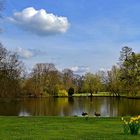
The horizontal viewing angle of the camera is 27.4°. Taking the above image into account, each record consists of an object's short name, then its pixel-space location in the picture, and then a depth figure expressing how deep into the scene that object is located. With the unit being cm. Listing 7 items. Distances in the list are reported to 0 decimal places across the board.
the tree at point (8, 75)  4403
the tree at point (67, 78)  9460
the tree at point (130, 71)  5908
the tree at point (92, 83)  9251
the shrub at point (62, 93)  8642
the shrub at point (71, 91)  9175
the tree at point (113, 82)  7532
